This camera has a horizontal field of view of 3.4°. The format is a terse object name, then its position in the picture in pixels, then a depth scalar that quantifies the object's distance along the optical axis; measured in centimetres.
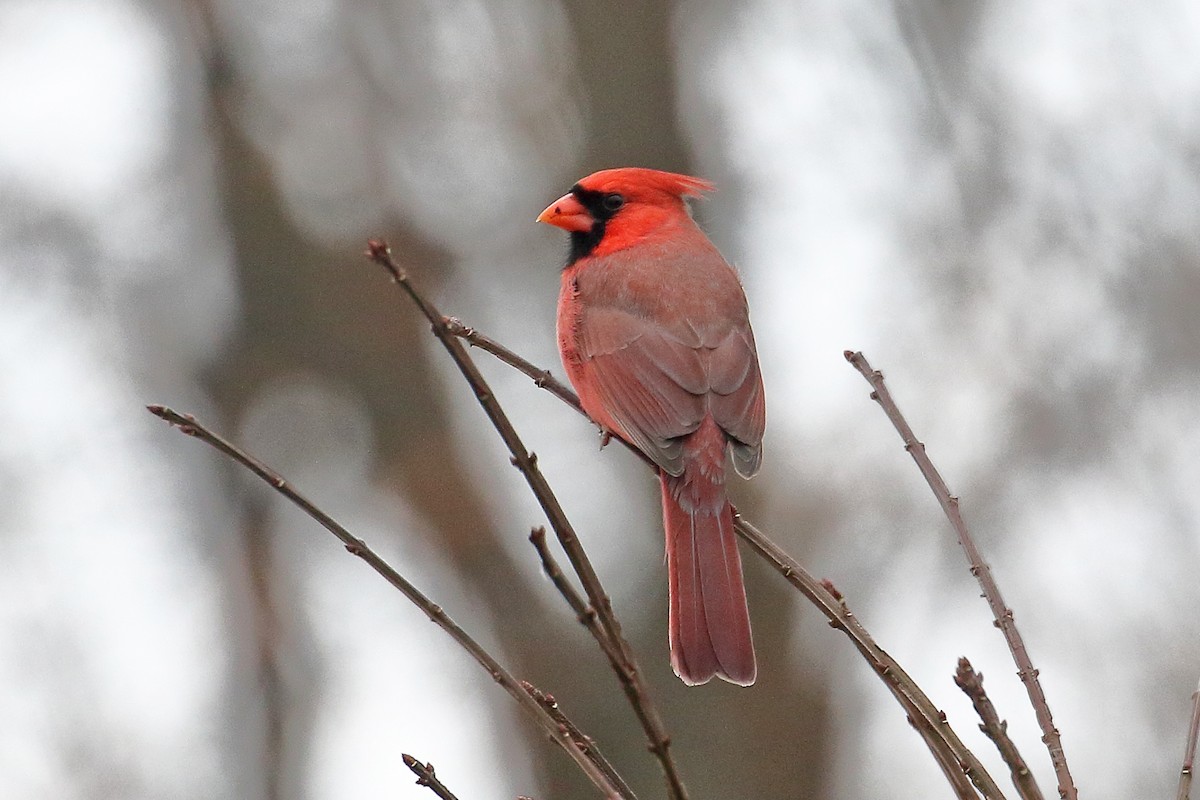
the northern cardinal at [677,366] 631
